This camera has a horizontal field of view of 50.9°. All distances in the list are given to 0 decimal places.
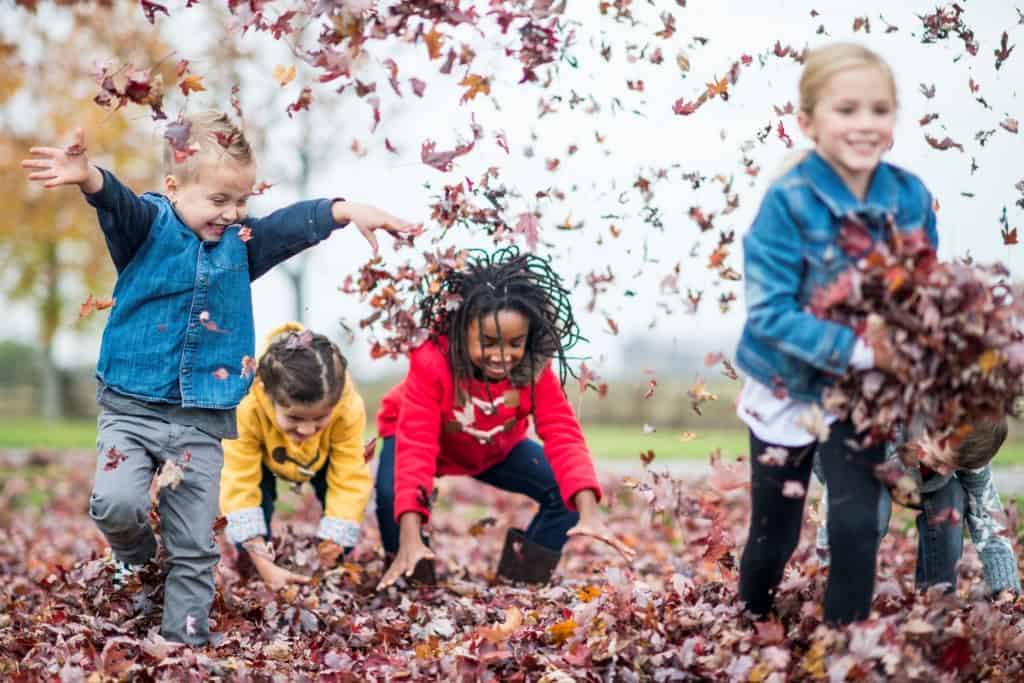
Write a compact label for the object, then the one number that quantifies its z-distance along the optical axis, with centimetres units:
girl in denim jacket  284
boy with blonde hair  386
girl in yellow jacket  488
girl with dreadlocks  462
